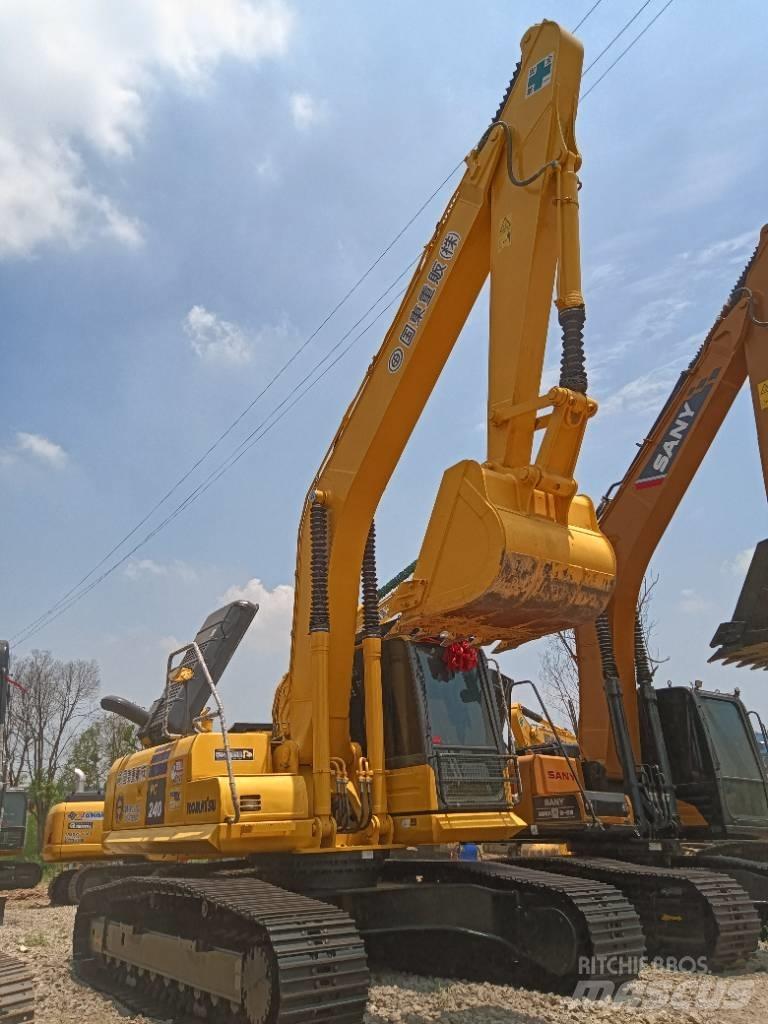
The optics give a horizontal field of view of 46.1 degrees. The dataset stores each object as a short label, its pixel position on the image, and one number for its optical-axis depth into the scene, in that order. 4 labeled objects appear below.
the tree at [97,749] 35.84
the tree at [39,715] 38.41
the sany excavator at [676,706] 8.82
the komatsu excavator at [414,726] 5.90
